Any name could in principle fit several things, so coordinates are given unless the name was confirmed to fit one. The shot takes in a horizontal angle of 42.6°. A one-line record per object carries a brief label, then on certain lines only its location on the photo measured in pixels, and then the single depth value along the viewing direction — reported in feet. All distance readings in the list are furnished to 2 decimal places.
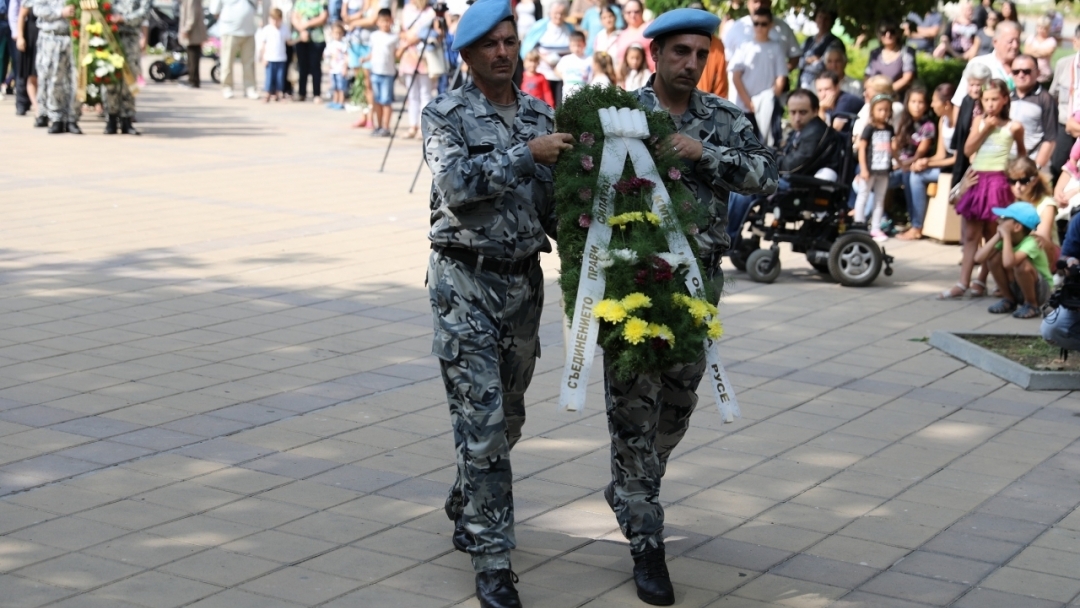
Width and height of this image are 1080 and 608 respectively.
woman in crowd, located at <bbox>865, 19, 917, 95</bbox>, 48.65
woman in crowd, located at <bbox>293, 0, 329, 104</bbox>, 78.38
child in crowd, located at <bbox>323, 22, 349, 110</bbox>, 76.89
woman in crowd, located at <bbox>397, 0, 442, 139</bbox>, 63.67
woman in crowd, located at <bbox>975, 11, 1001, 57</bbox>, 58.95
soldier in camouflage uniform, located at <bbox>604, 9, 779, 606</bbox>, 15.26
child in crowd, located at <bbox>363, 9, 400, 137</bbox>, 64.34
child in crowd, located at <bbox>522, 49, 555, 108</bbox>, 57.93
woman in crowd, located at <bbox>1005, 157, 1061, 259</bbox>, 33.47
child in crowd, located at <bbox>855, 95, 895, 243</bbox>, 42.34
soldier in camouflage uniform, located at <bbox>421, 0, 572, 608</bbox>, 14.94
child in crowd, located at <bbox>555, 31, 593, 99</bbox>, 57.47
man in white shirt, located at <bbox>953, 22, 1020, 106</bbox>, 44.21
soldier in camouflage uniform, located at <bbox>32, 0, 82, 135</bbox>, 58.90
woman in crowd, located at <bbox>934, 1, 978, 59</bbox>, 61.87
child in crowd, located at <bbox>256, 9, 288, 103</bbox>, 78.43
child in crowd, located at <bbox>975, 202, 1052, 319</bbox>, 31.68
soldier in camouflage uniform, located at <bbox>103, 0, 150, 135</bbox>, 59.77
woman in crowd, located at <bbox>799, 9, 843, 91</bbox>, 48.03
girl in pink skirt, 34.47
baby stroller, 91.76
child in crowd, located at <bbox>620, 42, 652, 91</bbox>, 50.26
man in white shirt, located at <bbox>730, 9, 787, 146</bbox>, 46.44
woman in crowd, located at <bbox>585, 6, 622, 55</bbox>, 58.57
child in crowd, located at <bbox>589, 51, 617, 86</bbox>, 52.01
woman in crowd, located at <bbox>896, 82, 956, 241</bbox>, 43.19
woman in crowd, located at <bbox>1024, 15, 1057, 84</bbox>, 58.39
